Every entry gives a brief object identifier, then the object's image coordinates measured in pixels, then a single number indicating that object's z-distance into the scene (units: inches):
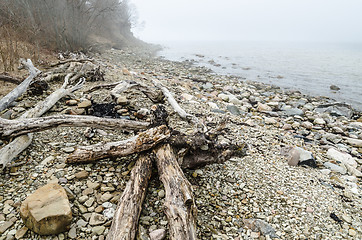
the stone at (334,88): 603.2
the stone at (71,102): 208.4
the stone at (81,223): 90.3
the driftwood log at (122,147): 120.3
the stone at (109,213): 96.3
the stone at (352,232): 112.1
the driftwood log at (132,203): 82.4
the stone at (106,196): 104.8
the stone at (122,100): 214.7
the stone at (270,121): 294.6
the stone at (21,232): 80.4
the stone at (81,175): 114.5
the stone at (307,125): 301.0
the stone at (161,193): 112.9
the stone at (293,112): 363.6
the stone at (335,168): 186.4
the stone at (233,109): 313.3
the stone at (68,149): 138.1
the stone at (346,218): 122.0
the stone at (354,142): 254.5
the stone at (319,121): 320.5
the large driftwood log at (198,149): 130.0
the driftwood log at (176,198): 82.5
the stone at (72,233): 84.7
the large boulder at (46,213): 80.0
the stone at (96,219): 92.2
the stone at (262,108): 360.7
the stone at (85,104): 197.7
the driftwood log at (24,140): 113.8
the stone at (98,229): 88.5
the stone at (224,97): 388.9
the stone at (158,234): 90.7
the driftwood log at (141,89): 231.9
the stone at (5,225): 82.1
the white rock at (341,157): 205.8
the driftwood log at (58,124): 124.9
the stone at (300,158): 178.9
